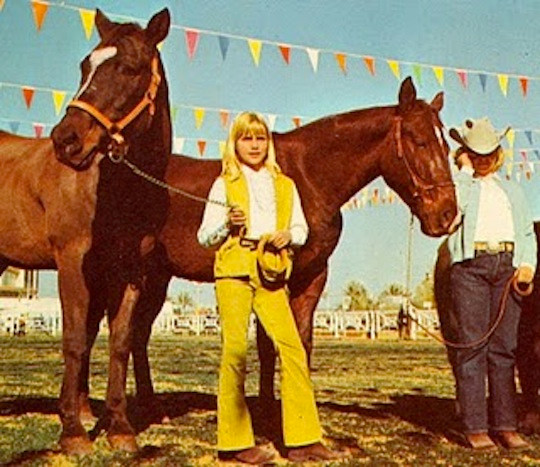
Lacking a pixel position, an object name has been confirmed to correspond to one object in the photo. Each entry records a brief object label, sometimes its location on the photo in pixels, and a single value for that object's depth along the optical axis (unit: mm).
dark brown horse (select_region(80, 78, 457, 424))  4566
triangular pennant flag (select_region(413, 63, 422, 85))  11177
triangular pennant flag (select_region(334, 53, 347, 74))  10158
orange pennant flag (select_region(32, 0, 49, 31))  7432
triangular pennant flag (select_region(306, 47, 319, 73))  9882
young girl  3973
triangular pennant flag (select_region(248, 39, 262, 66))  9237
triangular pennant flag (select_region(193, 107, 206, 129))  12109
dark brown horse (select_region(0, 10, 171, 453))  3988
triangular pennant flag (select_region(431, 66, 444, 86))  10945
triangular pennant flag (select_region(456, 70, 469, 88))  11050
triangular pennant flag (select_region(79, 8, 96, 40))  7602
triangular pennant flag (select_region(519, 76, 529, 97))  11211
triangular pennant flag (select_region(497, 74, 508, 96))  10703
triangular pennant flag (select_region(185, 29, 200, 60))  9039
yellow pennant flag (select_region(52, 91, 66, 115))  10352
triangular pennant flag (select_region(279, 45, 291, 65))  9578
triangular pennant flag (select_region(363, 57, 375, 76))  10133
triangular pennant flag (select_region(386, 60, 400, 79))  10261
